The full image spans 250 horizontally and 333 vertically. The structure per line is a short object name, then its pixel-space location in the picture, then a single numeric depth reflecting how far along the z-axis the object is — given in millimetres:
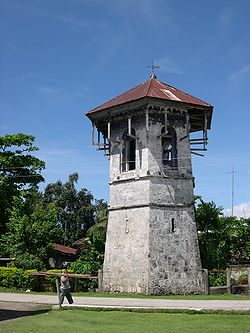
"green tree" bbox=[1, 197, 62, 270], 24297
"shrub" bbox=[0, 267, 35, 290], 21641
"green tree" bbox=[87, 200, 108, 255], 26677
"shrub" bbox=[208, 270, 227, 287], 22250
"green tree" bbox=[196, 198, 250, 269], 26812
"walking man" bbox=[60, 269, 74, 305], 13785
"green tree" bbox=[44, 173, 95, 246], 47438
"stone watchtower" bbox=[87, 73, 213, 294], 20766
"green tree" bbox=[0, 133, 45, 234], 29906
